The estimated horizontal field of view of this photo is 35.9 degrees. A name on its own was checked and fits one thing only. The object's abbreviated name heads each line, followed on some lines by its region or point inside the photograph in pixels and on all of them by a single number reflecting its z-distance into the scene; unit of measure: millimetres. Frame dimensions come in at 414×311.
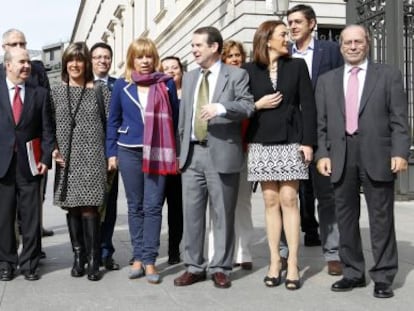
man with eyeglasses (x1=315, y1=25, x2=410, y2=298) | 4617
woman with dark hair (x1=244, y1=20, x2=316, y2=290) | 4859
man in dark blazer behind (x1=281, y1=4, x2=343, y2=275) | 5458
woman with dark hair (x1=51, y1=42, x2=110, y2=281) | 5242
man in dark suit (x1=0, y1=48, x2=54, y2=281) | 5184
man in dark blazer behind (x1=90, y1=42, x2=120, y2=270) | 5660
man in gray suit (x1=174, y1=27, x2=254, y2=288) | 4906
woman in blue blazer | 5141
